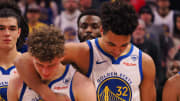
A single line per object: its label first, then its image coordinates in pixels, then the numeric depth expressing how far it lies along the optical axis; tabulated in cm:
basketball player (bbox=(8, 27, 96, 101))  490
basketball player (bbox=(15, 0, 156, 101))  567
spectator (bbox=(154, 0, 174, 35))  1430
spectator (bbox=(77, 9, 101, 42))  770
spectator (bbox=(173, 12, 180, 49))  1370
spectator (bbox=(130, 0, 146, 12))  1518
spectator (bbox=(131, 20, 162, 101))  1145
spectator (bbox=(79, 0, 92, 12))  1199
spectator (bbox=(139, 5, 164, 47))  1216
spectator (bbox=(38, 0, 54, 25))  1413
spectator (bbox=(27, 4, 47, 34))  1289
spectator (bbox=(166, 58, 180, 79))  926
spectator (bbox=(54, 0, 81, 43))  1282
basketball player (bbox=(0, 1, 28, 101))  705
